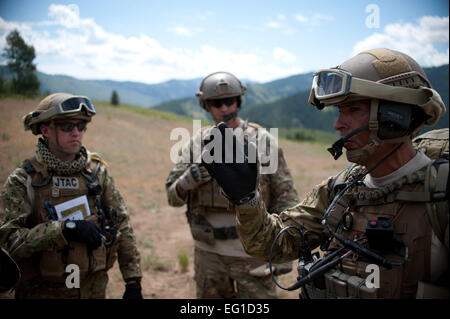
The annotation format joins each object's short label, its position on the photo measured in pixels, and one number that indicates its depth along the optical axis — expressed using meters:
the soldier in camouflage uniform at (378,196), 1.87
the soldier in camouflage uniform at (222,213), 3.97
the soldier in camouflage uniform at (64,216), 3.12
